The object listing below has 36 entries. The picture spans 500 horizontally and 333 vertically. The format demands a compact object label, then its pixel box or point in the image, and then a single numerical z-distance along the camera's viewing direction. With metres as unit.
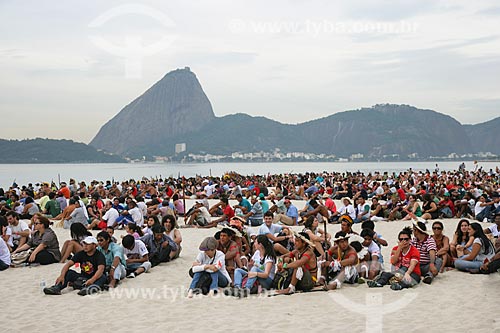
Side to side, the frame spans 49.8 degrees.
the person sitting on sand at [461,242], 8.94
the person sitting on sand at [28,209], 16.31
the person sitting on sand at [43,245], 9.66
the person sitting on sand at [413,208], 16.00
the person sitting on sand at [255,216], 14.81
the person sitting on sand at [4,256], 9.43
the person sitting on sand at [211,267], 7.83
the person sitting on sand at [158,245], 9.72
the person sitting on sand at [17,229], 10.17
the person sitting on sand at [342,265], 8.09
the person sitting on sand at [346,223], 8.30
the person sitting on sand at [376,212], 15.91
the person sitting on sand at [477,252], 8.59
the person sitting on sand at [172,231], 10.16
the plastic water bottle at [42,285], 8.27
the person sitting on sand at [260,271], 7.84
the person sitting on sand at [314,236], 8.45
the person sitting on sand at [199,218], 15.08
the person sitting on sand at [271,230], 9.32
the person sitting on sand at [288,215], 14.03
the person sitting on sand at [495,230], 9.73
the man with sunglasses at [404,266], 7.92
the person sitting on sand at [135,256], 9.01
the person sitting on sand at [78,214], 13.66
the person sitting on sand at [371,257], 8.39
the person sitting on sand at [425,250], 8.30
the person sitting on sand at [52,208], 16.33
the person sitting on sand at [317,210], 13.98
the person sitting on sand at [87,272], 7.87
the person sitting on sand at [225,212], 13.88
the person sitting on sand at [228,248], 8.38
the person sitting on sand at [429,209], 15.47
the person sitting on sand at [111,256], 8.26
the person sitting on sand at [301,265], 7.68
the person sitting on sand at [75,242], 8.77
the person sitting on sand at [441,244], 8.82
